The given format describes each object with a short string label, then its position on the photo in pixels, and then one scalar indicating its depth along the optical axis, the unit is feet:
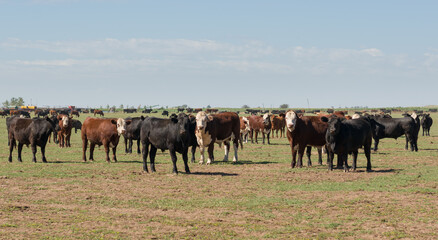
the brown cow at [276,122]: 118.47
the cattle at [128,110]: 401.31
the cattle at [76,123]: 140.77
